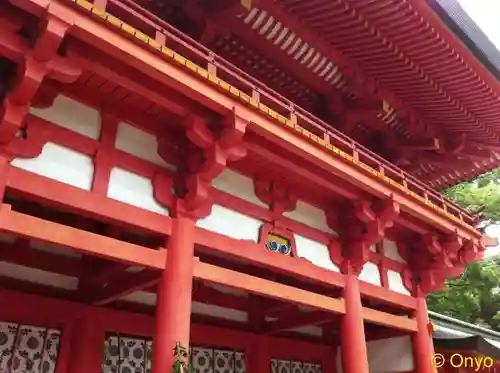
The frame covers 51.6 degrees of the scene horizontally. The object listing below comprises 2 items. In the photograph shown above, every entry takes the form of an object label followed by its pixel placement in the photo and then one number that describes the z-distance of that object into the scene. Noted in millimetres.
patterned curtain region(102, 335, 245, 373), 5910
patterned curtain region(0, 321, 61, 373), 5160
